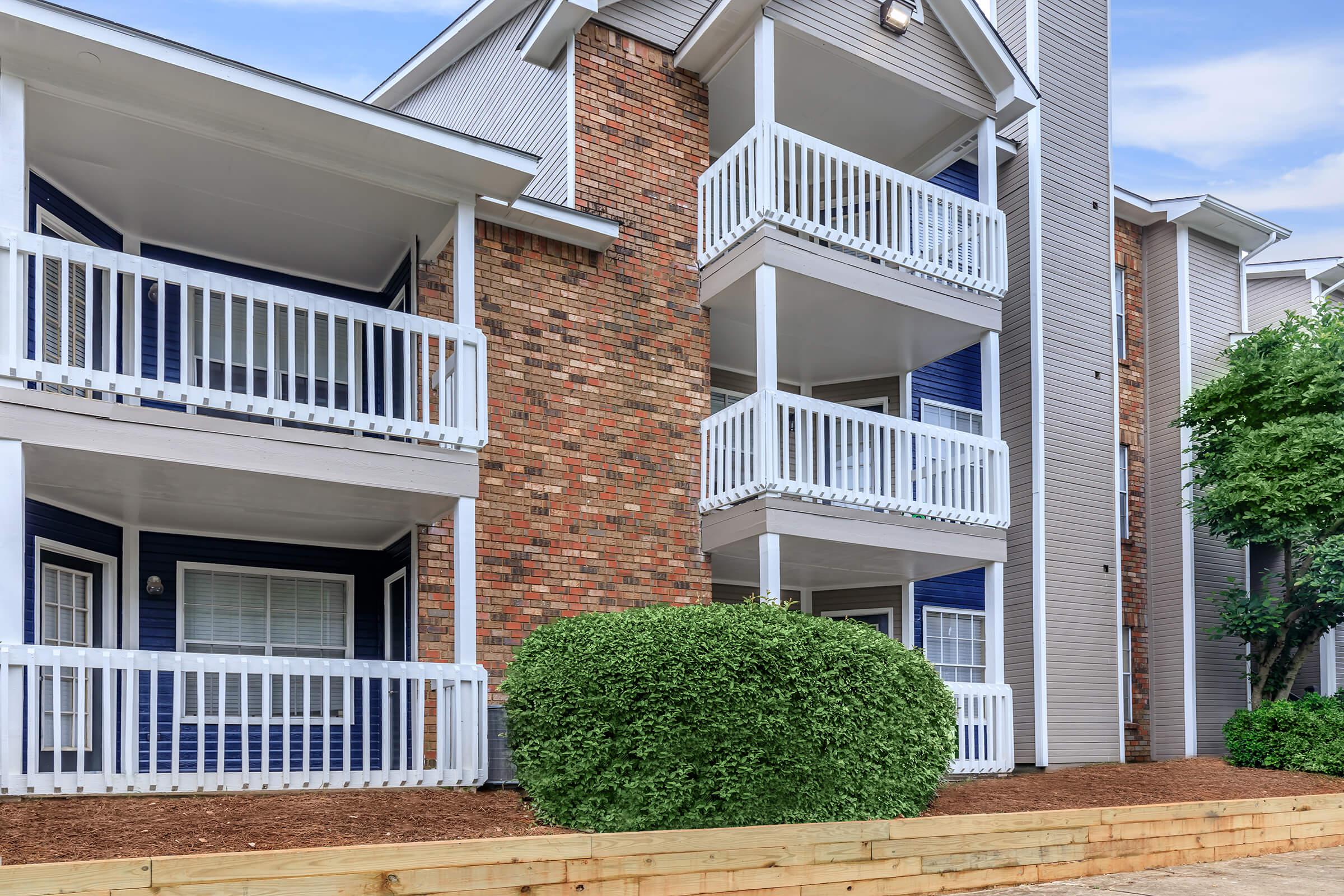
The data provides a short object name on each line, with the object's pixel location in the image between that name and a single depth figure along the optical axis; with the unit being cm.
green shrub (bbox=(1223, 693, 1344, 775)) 1500
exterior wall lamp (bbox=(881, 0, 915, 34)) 1414
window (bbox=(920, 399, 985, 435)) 1709
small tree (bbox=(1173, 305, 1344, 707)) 1652
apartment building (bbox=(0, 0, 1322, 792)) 955
